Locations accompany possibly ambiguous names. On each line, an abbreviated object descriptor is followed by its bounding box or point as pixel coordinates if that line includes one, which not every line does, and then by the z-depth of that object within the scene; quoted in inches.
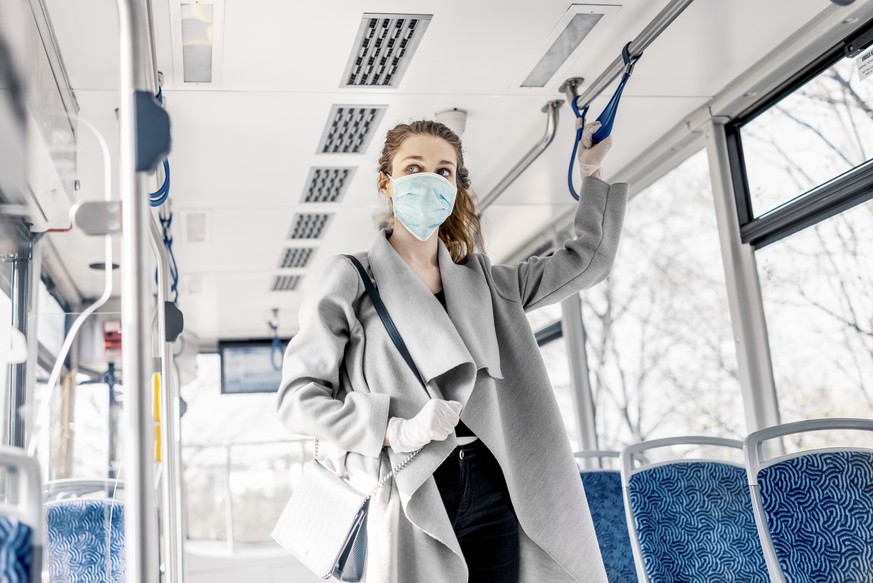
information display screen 336.2
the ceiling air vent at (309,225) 199.2
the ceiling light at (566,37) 112.8
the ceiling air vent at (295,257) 227.8
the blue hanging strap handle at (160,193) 106.0
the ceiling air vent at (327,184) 171.2
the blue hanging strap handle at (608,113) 76.8
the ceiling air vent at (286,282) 256.7
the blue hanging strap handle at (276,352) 325.5
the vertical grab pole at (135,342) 42.4
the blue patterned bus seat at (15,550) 36.0
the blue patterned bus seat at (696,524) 102.0
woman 55.3
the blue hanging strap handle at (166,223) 172.5
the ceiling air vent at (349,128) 141.8
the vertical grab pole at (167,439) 102.9
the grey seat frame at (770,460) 89.8
